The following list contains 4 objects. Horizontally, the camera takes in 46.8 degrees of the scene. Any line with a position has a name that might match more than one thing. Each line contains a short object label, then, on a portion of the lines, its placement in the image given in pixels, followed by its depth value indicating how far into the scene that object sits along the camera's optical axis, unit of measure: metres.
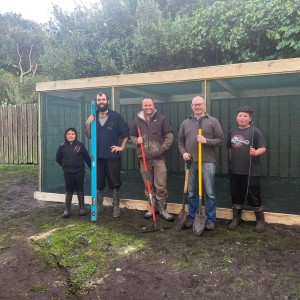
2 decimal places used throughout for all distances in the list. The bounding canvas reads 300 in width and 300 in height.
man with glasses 4.14
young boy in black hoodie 4.93
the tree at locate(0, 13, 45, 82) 20.70
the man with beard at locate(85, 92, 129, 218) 4.79
